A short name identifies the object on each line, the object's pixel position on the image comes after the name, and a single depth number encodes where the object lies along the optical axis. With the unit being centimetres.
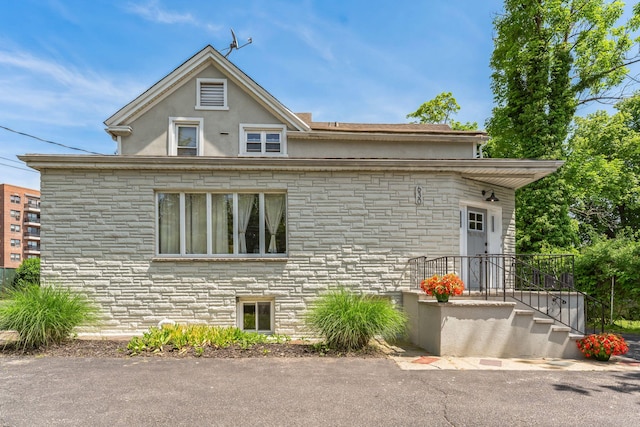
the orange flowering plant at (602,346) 641
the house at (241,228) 792
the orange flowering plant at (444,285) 659
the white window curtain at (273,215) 837
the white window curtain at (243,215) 836
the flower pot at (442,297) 664
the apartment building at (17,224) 6606
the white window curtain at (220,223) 834
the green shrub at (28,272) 2004
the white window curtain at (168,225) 825
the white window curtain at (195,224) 831
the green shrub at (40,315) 637
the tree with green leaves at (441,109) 2420
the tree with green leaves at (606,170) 1577
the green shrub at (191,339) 656
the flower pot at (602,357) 643
